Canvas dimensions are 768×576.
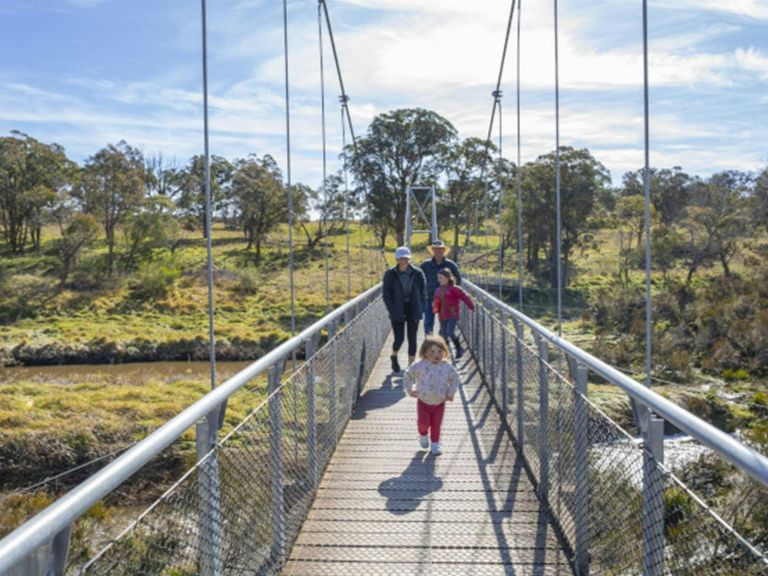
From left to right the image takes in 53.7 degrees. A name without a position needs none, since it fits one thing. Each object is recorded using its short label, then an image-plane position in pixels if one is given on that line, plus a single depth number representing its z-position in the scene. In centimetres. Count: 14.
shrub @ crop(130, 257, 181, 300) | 3002
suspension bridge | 183
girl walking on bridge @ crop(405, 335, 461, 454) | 427
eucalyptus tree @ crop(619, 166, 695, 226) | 3459
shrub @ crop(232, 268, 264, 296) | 3167
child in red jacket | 666
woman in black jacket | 628
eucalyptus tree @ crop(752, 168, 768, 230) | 2389
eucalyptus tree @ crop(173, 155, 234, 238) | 4059
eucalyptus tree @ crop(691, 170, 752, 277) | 2530
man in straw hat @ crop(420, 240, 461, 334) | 699
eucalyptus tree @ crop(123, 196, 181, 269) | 3195
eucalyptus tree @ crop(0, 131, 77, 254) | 3331
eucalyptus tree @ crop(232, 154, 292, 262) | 3650
